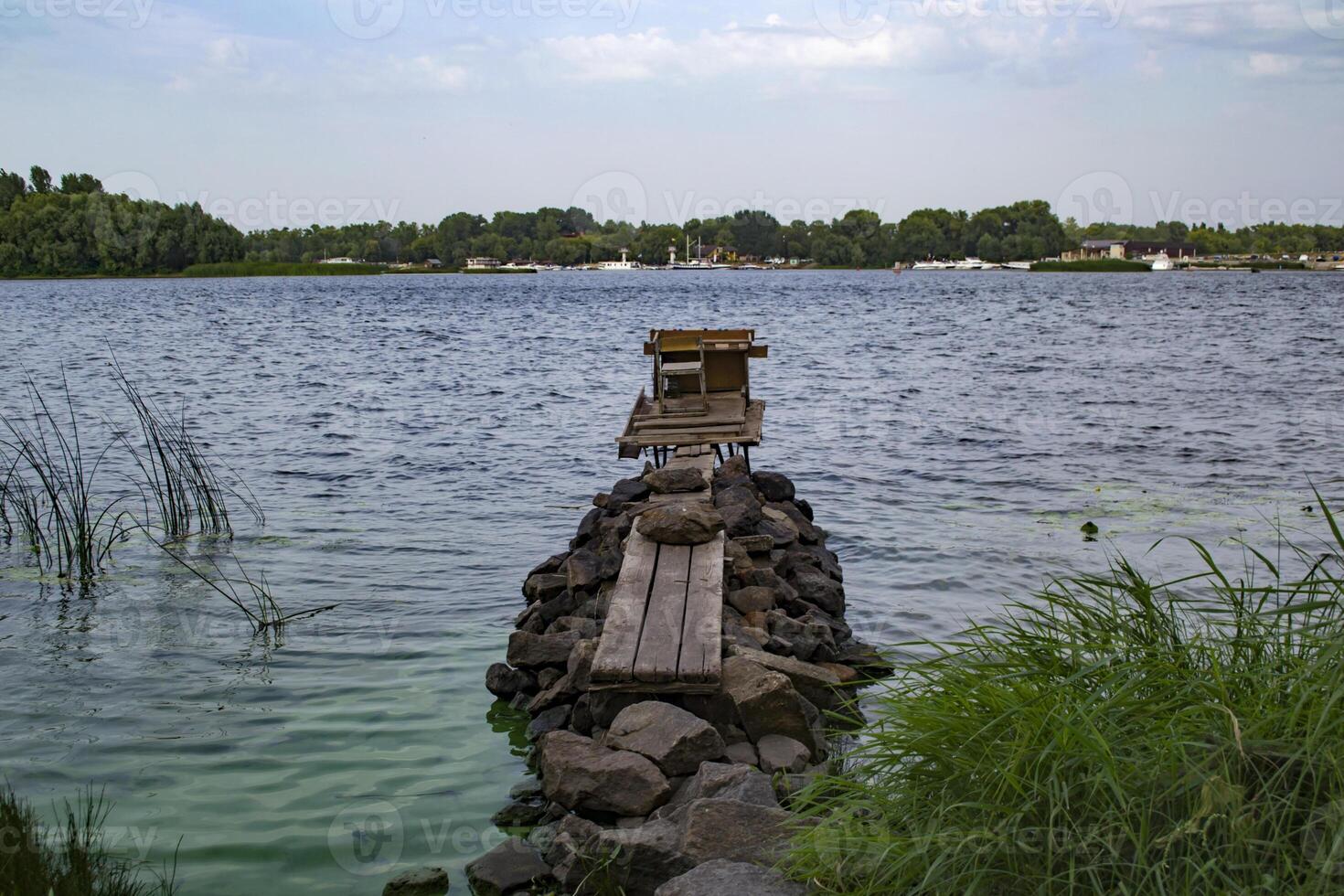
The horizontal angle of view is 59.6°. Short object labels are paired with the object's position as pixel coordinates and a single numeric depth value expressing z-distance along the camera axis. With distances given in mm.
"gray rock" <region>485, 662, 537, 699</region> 8727
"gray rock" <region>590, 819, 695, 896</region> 5219
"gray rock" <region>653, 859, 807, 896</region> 4414
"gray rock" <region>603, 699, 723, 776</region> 6535
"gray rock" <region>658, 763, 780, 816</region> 5621
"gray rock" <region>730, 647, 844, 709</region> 7715
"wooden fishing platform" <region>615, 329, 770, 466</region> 13797
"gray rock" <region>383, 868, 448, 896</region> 5887
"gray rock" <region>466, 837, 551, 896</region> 5746
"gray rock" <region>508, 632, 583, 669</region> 8586
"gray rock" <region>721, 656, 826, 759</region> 7027
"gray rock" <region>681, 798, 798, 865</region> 5102
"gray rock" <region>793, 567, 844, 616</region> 10125
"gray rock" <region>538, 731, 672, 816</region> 6289
